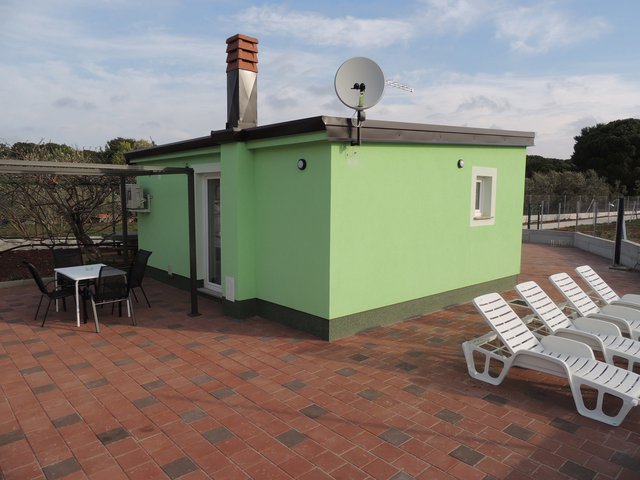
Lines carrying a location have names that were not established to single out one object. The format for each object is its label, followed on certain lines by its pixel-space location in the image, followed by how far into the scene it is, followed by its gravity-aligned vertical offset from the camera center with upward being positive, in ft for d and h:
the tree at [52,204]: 39.50 -1.31
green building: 20.18 -1.28
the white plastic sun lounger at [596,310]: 18.76 -5.14
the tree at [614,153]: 124.67 +11.92
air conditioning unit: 33.42 -0.54
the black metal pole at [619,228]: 40.16 -2.96
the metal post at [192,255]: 23.47 -3.42
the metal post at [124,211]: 33.17 -1.61
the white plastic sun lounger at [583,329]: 15.98 -5.27
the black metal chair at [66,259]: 25.99 -4.06
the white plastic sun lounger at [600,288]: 22.13 -4.81
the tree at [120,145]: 79.88 +9.93
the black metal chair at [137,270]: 23.99 -4.22
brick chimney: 23.98 +5.84
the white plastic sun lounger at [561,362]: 13.17 -5.42
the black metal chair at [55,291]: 22.20 -5.17
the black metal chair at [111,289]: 22.77 -4.99
